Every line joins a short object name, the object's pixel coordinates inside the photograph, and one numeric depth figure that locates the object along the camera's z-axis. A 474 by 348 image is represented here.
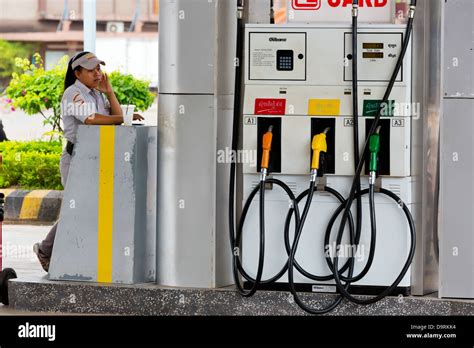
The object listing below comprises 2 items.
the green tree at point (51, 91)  14.50
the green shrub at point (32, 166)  14.41
